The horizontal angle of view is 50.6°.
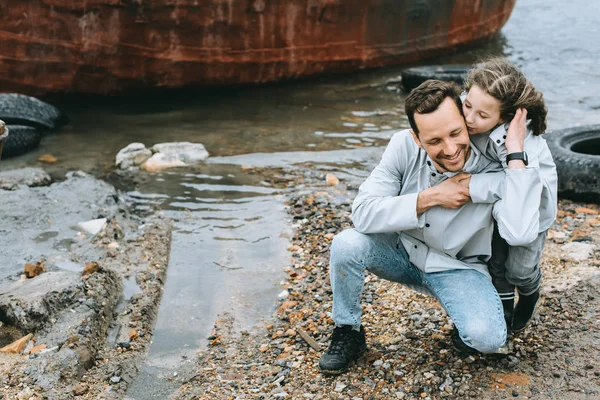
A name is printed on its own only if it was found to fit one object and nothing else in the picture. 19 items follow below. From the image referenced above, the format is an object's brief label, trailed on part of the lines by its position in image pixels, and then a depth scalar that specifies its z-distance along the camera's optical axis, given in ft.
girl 9.75
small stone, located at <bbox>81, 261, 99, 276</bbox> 15.14
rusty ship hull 27.86
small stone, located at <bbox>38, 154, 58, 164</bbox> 24.70
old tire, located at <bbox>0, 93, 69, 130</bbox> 26.25
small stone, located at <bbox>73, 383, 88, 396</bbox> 11.51
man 9.95
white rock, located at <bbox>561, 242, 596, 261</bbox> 14.89
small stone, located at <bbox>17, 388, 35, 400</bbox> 11.06
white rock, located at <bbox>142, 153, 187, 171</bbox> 23.56
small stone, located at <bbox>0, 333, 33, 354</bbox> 12.30
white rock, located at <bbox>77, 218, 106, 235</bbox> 18.48
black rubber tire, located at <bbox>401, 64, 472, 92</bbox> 32.50
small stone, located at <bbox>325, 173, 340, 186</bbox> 21.66
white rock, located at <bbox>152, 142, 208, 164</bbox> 24.20
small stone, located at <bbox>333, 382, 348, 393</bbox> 10.89
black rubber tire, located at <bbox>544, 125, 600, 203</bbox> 18.44
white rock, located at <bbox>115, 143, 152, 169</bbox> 23.88
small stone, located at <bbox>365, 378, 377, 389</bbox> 10.87
